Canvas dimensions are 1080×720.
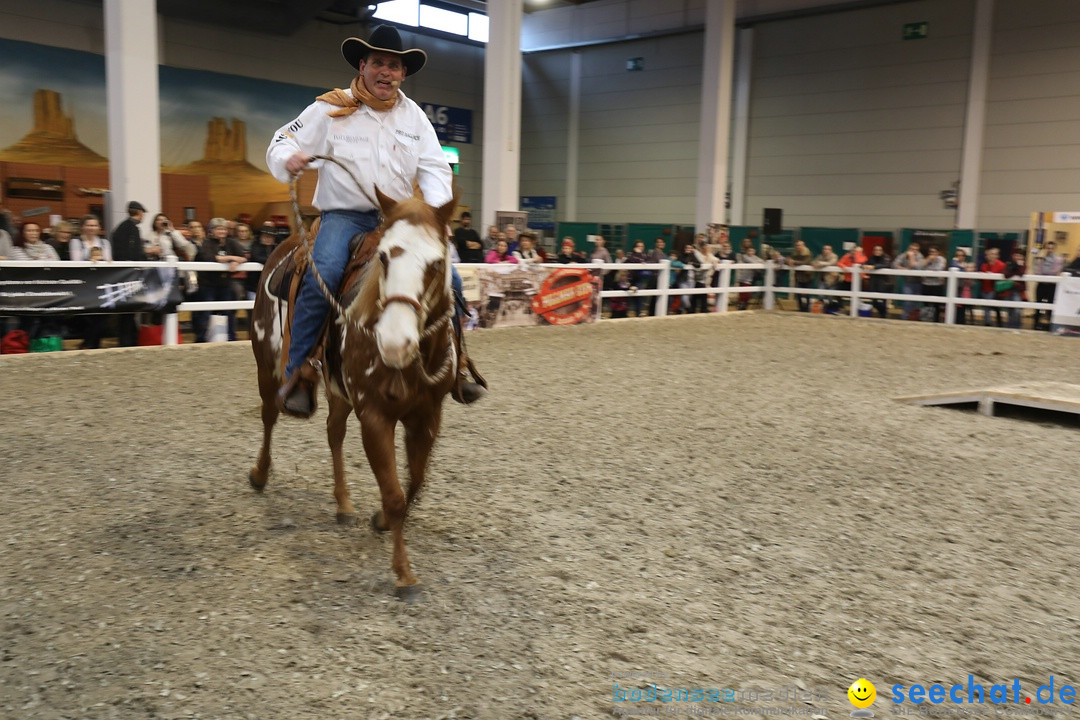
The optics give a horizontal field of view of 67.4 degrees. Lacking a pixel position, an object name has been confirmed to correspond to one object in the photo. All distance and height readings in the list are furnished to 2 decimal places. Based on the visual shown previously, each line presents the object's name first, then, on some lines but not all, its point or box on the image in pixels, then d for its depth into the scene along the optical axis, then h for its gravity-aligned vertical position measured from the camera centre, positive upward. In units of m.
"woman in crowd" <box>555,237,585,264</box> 15.77 +0.09
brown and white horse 2.87 -0.36
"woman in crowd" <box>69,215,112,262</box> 9.75 +0.00
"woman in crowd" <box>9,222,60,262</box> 9.41 -0.08
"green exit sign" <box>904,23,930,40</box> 21.30 +6.26
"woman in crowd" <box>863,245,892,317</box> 16.80 -0.26
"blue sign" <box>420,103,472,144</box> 26.94 +4.48
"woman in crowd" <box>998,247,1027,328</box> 14.89 -0.27
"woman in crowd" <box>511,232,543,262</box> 14.17 +0.13
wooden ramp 6.67 -1.07
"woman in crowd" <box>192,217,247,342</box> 10.27 -0.41
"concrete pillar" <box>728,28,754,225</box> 24.47 +4.13
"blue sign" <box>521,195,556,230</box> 28.97 +1.72
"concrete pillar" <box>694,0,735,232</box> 20.27 +3.89
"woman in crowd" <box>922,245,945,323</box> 16.02 -0.23
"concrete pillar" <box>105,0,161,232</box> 11.76 +2.10
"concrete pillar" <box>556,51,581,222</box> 28.28 +4.16
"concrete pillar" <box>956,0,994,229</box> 20.17 +3.84
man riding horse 3.66 +0.42
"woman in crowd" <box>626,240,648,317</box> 15.73 -0.29
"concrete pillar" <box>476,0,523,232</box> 16.05 +2.97
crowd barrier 14.98 -0.51
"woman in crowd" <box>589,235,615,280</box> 15.39 +0.06
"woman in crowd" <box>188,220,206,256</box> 11.18 +0.21
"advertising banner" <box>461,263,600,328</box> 12.62 -0.62
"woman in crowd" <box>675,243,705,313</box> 16.44 -0.25
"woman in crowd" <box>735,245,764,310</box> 18.34 -0.23
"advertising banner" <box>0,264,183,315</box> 8.62 -0.51
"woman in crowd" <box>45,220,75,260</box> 9.84 +0.02
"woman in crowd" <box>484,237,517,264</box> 13.86 +0.03
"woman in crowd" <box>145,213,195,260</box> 10.73 +0.08
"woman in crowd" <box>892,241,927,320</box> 16.45 -0.20
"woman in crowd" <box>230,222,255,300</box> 10.64 -0.11
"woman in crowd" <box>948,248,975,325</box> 15.58 -0.32
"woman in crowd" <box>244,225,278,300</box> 11.01 -0.01
